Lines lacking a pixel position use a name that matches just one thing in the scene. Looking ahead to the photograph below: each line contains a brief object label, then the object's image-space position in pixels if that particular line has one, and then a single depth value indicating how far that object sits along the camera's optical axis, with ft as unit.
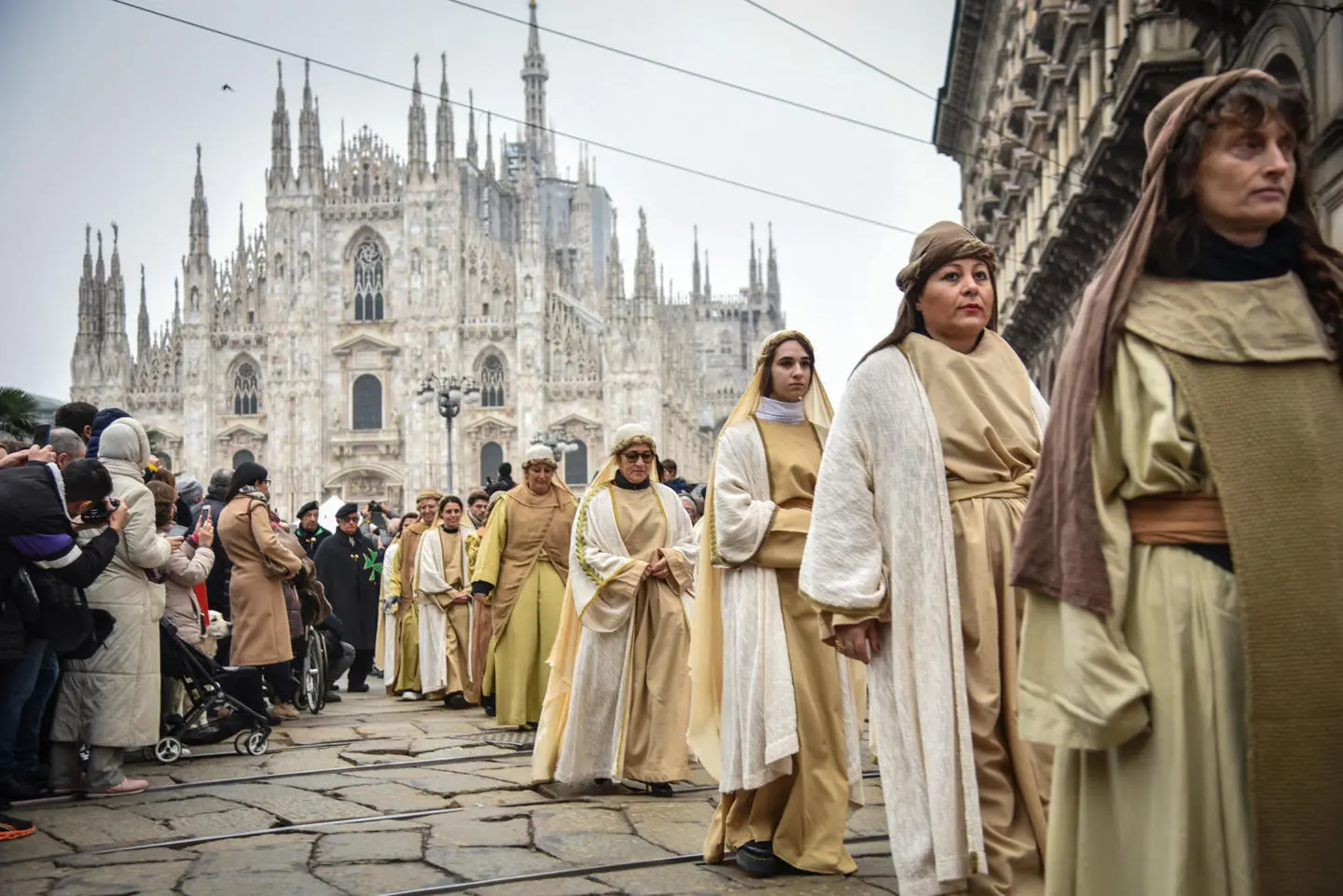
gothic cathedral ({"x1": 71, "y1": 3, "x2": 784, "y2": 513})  160.66
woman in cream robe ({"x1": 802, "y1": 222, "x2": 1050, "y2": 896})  12.12
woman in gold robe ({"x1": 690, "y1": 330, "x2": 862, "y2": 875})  16.56
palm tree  61.21
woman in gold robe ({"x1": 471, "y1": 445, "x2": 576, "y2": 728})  28.68
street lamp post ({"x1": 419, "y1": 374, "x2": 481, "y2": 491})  99.09
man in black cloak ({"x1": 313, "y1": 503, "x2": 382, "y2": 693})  43.88
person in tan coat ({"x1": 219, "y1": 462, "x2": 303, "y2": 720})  31.27
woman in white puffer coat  22.99
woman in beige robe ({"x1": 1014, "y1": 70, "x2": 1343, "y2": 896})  7.88
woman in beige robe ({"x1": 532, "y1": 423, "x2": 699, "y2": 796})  22.77
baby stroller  26.66
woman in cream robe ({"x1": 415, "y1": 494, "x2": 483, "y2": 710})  40.37
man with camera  19.99
